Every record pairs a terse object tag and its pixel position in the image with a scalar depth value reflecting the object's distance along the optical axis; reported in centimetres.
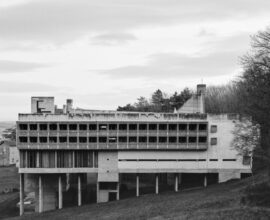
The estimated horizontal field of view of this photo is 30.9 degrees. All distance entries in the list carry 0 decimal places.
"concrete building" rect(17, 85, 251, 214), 5972
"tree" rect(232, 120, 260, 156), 5083
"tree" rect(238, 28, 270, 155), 4534
